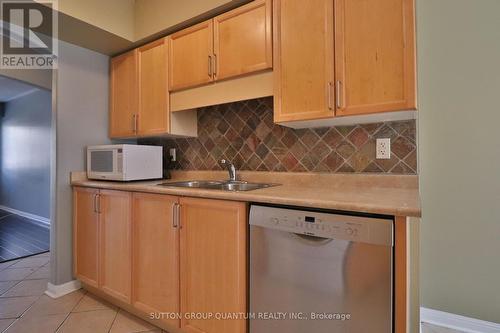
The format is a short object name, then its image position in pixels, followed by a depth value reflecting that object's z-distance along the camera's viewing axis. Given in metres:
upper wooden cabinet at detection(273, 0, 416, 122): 1.29
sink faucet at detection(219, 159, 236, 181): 2.08
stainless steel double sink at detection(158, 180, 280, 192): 1.96
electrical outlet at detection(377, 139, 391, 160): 1.61
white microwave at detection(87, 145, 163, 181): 2.14
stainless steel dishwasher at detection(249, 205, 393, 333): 1.00
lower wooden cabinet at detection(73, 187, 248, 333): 1.37
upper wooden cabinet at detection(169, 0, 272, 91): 1.69
